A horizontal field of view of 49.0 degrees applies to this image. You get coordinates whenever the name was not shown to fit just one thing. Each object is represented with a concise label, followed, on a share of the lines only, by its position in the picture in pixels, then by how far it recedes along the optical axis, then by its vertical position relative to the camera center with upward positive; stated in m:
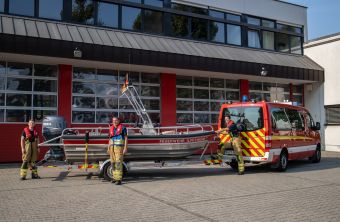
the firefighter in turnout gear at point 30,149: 10.59 -0.78
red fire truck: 11.86 -0.27
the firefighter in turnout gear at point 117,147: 9.92 -0.65
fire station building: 14.16 +2.70
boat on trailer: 10.20 -0.60
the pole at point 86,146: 10.06 -0.64
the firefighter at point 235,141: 11.76 -0.55
